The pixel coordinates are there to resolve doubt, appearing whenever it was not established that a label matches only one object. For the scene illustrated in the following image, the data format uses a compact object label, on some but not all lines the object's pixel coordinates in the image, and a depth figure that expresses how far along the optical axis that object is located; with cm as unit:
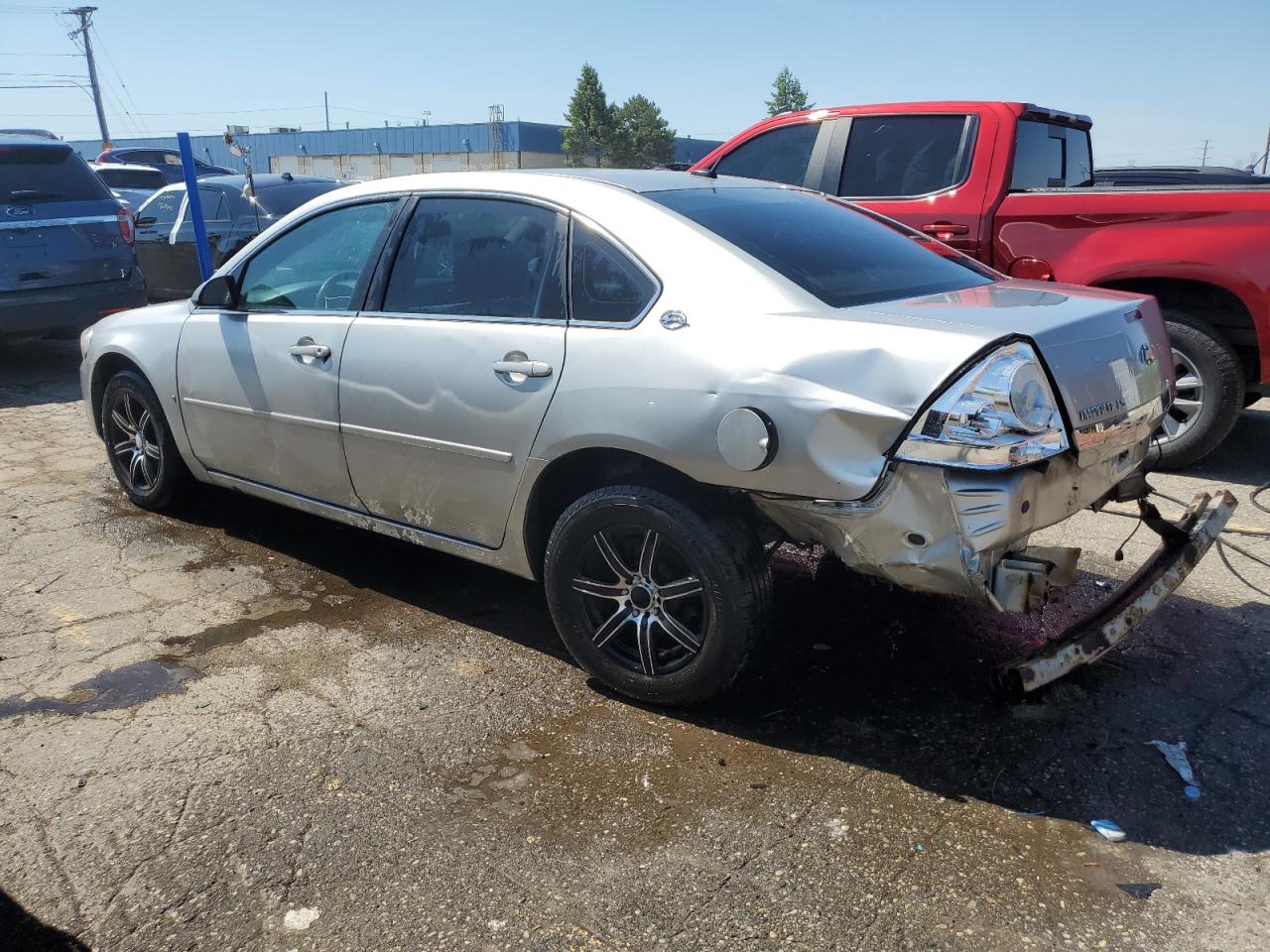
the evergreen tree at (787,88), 6544
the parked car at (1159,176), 818
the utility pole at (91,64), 5731
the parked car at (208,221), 1029
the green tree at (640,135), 6862
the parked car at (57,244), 798
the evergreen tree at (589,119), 6781
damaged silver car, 250
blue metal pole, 813
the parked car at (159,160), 2053
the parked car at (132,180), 1581
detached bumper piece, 278
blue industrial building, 6312
